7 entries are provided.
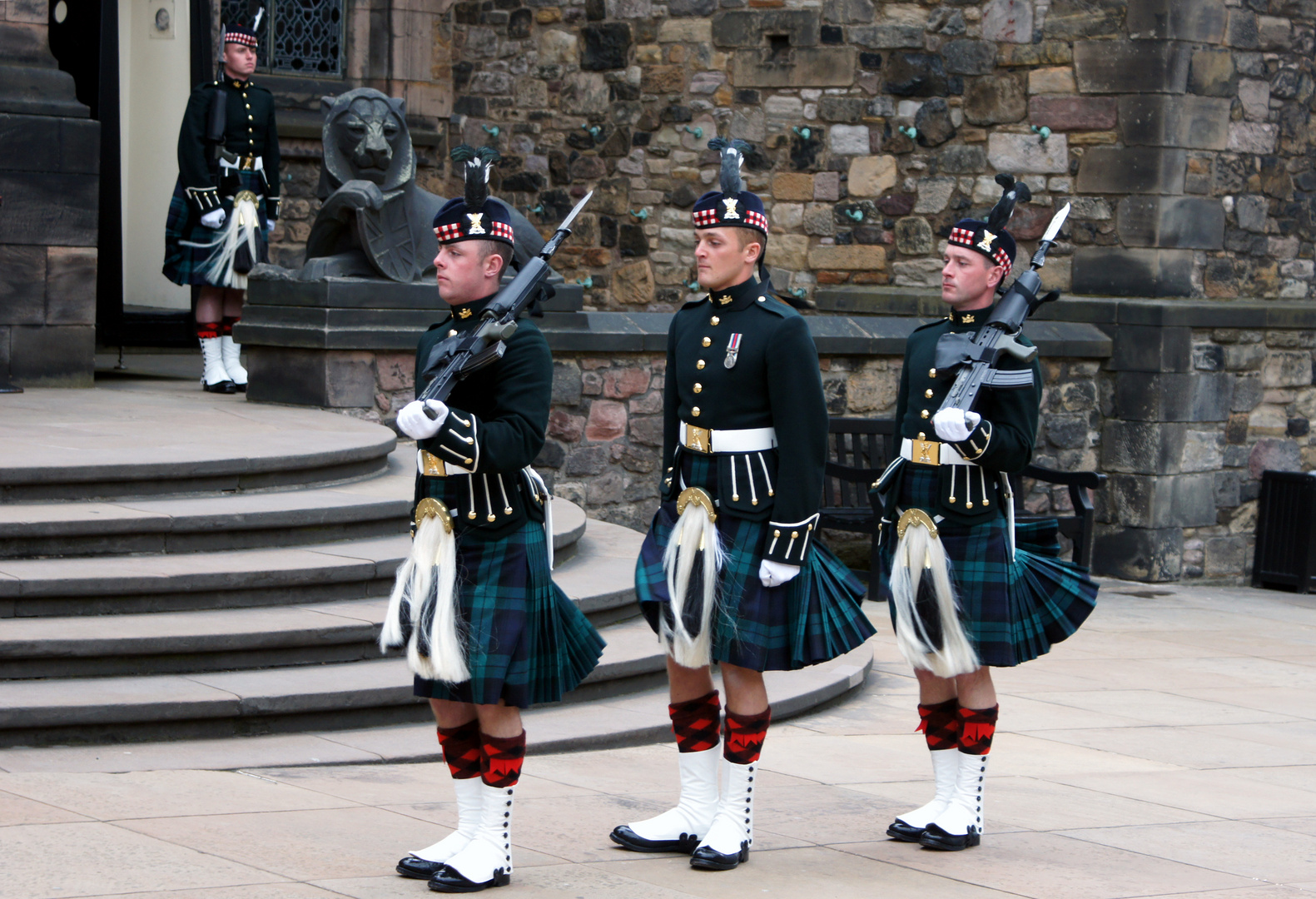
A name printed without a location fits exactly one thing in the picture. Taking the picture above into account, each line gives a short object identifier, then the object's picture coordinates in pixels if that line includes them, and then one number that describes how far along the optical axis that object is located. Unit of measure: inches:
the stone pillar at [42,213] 776.3
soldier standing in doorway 796.6
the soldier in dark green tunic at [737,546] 364.8
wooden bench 770.8
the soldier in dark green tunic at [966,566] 387.2
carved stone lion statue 736.3
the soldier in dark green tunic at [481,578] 336.5
